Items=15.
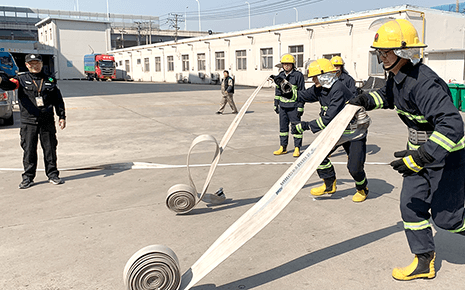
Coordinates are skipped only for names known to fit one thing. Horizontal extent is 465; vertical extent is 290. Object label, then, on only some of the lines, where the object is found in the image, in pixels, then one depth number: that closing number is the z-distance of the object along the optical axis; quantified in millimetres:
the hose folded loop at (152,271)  3008
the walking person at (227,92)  17094
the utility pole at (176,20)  79500
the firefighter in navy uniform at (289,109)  8711
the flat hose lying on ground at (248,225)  3029
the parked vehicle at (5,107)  13078
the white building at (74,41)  69625
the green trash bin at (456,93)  17281
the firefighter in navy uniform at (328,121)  5441
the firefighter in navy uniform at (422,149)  2984
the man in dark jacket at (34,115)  6547
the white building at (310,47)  25123
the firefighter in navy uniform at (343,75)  8422
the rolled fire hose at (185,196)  4969
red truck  54062
